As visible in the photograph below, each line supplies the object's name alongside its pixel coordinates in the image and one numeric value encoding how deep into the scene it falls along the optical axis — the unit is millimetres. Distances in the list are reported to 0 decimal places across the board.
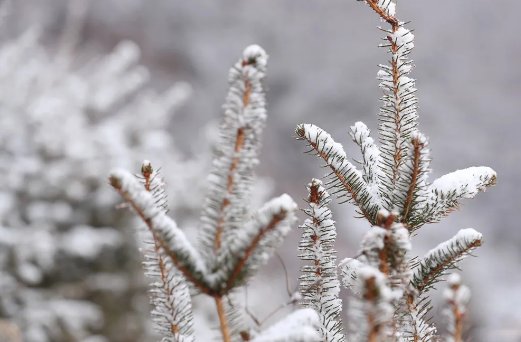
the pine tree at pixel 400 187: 1560
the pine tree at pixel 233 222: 1441
